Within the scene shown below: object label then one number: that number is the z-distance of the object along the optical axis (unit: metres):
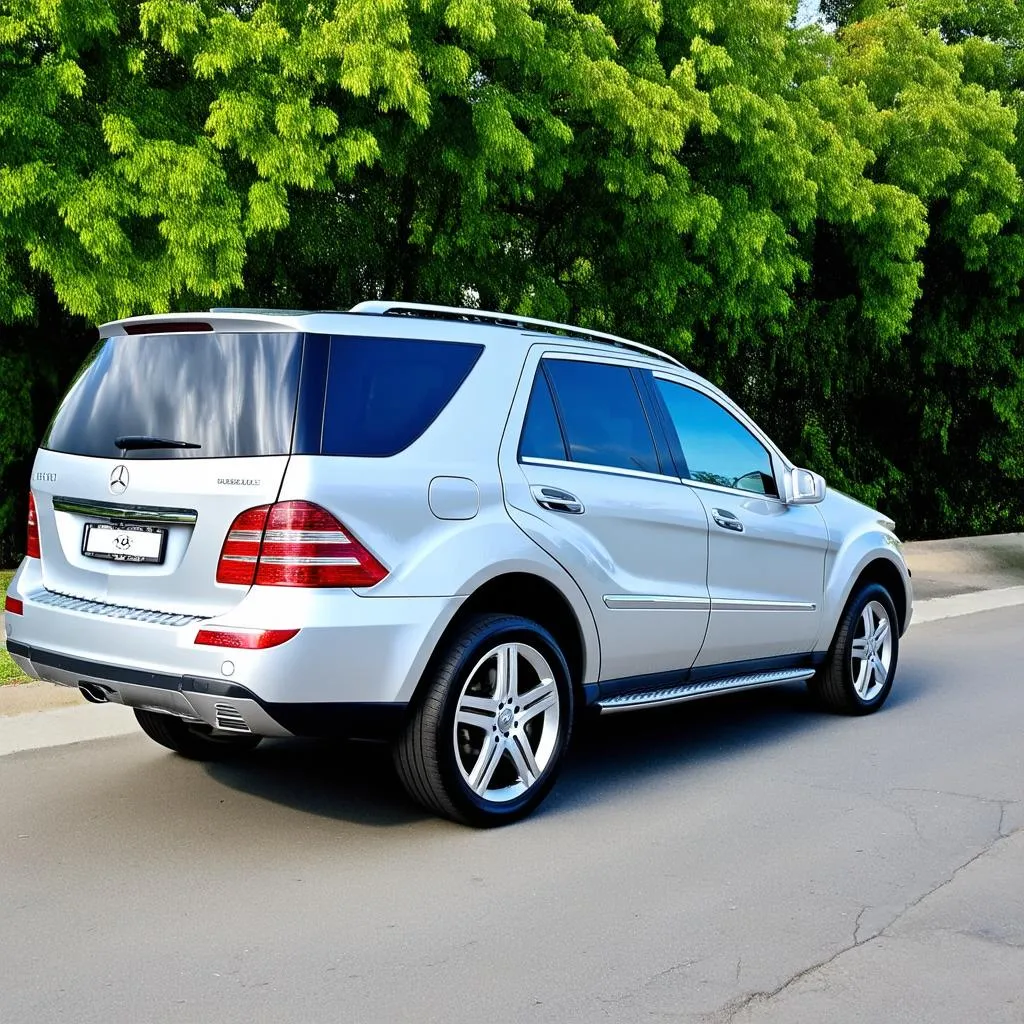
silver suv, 4.79
